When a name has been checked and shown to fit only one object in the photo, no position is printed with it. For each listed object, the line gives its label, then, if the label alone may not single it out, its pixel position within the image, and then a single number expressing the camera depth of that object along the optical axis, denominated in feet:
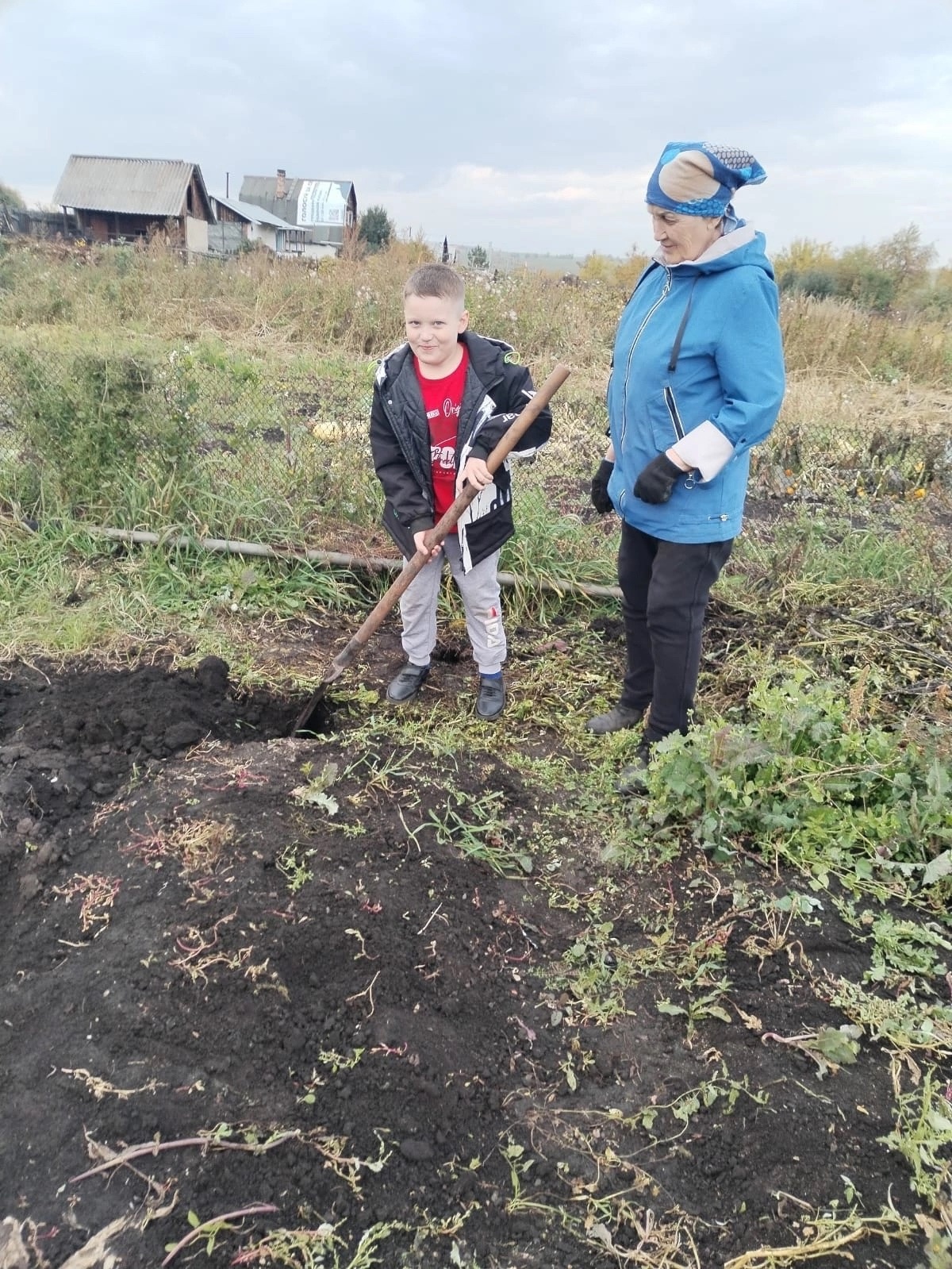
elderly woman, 7.73
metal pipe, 14.08
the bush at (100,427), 14.69
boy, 9.42
